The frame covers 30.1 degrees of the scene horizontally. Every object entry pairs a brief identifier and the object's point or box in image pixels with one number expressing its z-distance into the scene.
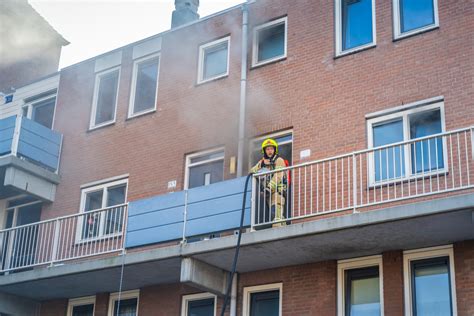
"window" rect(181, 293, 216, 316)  15.62
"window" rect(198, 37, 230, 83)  17.66
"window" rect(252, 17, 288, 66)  16.91
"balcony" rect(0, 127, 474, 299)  12.80
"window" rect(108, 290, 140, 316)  16.67
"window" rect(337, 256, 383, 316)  13.67
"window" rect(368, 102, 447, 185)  13.84
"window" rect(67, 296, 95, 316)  17.33
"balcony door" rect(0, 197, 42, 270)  18.06
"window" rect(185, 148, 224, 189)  16.75
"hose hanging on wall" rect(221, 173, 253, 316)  13.66
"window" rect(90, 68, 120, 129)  19.19
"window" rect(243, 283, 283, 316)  14.76
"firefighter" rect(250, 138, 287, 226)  14.30
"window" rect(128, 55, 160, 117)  18.53
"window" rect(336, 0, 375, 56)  15.67
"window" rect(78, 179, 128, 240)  17.52
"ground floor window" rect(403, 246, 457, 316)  12.93
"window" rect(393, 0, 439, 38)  14.90
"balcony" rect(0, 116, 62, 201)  18.36
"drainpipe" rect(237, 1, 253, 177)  16.06
